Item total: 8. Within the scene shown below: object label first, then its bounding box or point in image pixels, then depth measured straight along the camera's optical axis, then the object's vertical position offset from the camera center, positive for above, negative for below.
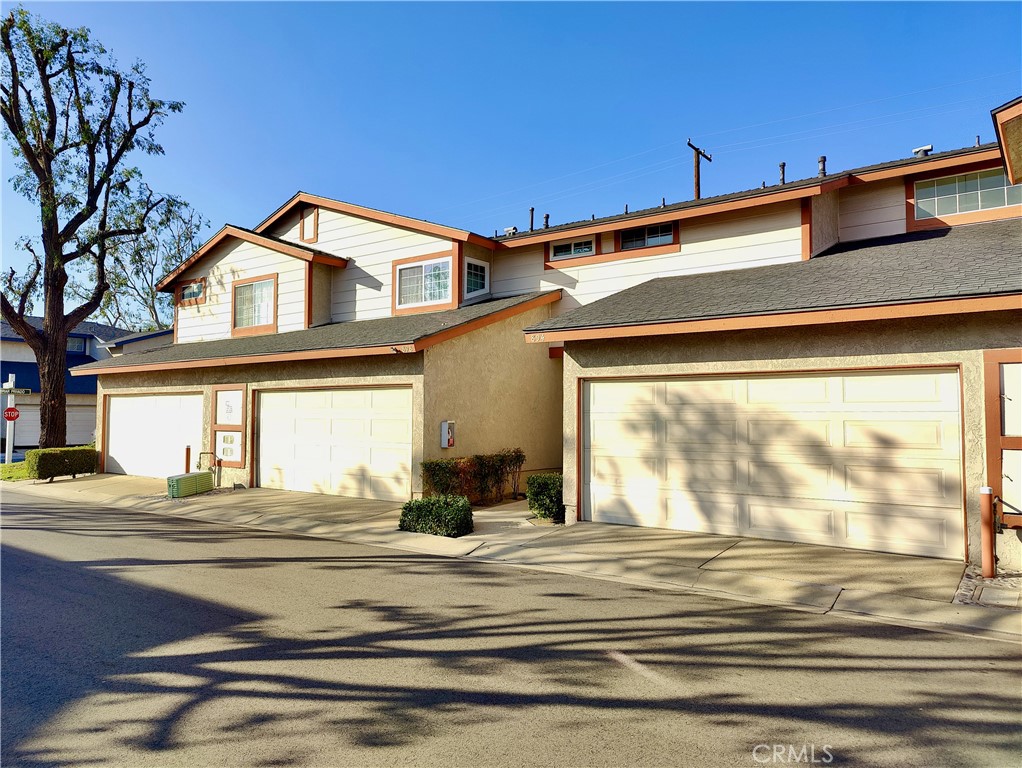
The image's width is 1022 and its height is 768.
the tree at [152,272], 42.69 +9.88
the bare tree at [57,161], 21.67 +9.33
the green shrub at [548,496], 11.34 -1.46
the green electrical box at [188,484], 15.21 -1.72
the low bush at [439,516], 10.49 -1.71
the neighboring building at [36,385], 32.31 +1.61
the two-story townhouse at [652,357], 8.34 +1.08
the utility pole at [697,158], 22.02 +9.14
